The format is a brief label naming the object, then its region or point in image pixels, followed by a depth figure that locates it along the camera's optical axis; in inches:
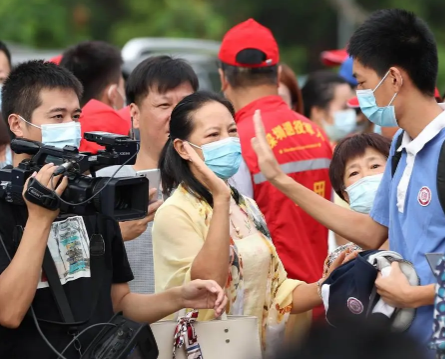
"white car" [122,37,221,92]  910.4
